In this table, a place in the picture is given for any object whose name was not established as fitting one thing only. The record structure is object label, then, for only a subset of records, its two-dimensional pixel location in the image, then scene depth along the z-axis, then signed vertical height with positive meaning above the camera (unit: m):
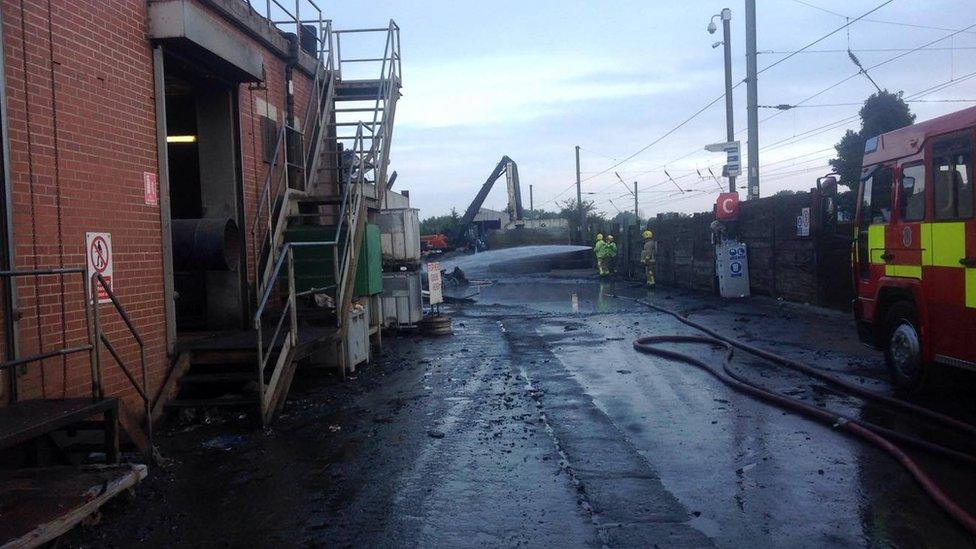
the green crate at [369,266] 12.42 -0.24
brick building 6.54 +0.68
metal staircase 8.83 +0.41
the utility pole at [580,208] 47.45 +2.47
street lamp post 25.22 +5.68
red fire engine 7.72 -0.17
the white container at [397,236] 16.11 +0.29
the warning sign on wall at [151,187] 8.41 +0.77
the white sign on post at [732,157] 24.11 +2.47
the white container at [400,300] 16.06 -1.03
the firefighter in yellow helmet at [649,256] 27.27 -0.50
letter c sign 21.52 +0.91
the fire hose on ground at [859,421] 5.44 -1.76
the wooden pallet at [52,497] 4.50 -1.50
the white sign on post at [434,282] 17.88 -0.75
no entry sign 7.38 +0.05
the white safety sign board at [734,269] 21.08 -0.82
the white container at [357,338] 11.37 -1.29
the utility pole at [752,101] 21.81 +3.79
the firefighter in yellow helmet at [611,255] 34.09 -0.55
